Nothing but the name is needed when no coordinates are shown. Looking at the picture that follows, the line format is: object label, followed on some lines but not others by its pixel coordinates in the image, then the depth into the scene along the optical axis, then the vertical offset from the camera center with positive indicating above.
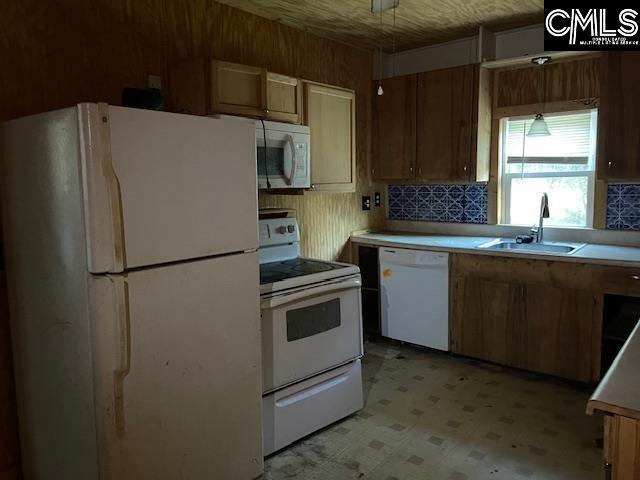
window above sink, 3.44 +0.16
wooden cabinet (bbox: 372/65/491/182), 3.59 +0.51
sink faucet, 3.39 -0.18
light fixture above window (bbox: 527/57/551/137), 3.42 +0.48
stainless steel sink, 3.20 -0.37
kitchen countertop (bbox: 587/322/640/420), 1.09 -0.47
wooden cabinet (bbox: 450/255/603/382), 2.98 -0.82
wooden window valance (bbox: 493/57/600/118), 3.31 +0.73
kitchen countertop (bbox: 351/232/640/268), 2.87 -0.37
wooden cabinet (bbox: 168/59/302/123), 2.49 +0.56
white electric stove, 2.36 -0.76
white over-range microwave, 2.66 +0.23
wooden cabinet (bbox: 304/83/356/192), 3.20 +0.40
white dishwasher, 3.53 -0.75
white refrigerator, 1.64 -0.34
